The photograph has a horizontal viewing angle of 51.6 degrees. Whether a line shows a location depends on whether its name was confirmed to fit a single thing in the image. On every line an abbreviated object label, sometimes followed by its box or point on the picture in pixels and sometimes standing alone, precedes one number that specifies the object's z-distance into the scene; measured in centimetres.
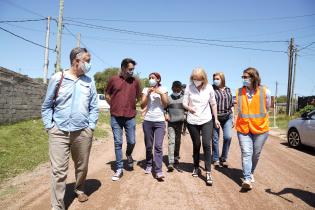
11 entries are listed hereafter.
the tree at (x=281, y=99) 9304
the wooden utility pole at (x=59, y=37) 1922
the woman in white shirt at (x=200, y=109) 591
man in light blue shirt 422
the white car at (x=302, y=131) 1004
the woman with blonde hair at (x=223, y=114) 710
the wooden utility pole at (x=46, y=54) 2280
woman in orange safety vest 561
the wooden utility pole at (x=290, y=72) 2817
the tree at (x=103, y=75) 5905
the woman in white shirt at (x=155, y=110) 616
